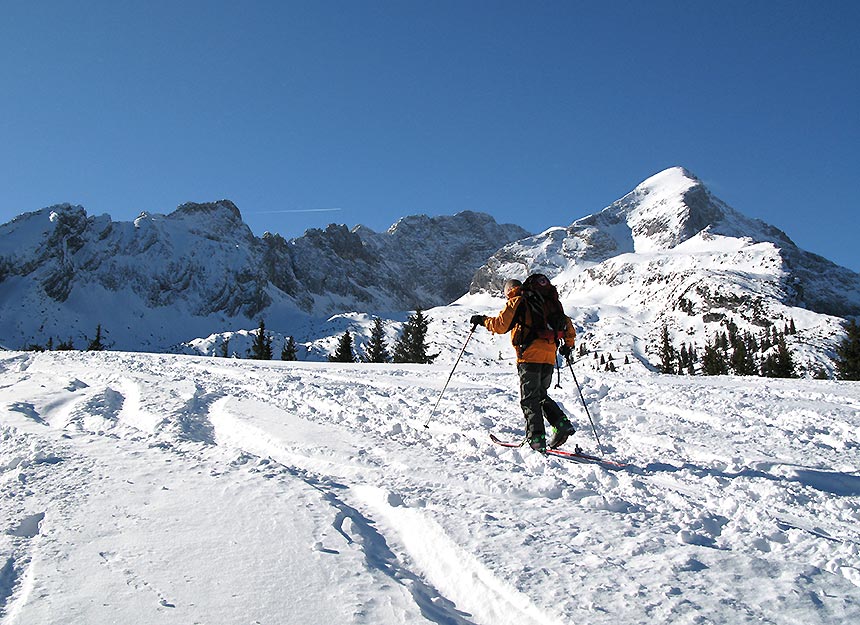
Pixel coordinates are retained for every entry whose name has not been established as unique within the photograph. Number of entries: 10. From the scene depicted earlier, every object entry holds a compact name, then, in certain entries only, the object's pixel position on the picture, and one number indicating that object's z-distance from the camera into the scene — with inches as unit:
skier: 252.7
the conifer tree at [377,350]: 2827.3
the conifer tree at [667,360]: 3115.2
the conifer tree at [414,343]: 2827.3
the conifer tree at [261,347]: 2588.1
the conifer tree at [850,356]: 1705.0
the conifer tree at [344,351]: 2593.5
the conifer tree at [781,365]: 2190.9
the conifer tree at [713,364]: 2723.9
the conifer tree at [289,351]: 2666.1
